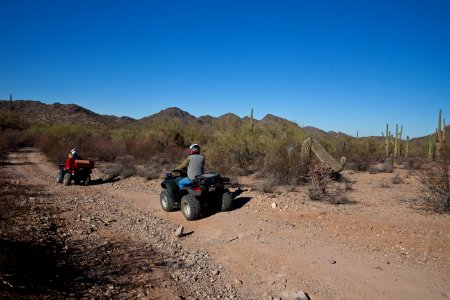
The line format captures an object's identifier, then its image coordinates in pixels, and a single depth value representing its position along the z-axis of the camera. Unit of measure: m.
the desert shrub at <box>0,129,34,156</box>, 32.25
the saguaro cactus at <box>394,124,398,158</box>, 31.50
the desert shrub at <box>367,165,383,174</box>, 20.40
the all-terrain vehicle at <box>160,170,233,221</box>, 7.88
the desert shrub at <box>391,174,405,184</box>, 15.48
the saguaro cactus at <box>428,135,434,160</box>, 26.98
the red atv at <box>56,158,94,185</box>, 14.10
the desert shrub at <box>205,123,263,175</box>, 18.70
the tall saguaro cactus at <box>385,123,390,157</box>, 31.16
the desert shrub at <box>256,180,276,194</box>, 11.24
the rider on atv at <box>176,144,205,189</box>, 8.21
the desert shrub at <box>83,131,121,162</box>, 26.05
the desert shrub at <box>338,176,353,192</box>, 13.33
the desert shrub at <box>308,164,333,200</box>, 11.27
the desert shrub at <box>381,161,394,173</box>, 20.72
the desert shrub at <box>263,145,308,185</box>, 13.89
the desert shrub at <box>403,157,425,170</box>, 21.94
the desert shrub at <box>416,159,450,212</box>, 8.97
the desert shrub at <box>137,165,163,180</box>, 15.46
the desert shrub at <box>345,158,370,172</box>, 21.52
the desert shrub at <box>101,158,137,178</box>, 16.27
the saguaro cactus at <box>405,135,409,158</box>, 31.56
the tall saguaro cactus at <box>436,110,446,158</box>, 25.03
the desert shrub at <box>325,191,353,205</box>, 10.13
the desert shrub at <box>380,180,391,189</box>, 14.26
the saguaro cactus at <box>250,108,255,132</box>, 20.70
